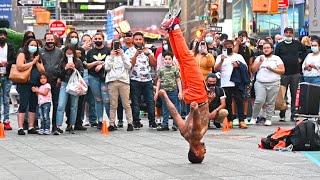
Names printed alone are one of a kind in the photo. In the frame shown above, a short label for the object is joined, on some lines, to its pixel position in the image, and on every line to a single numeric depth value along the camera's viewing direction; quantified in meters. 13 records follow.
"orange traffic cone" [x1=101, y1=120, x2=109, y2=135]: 16.77
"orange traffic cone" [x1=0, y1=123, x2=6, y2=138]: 15.83
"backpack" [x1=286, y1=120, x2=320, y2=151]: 13.41
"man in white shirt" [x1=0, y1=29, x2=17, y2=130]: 17.27
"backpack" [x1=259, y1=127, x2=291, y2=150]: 13.73
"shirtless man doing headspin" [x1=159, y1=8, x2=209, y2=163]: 12.23
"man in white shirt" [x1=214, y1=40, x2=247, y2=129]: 18.14
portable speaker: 15.45
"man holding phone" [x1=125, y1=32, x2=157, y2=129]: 17.66
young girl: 16.45
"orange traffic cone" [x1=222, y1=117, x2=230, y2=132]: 17.41
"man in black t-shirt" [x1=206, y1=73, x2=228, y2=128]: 17.31
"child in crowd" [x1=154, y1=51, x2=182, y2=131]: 17.39
